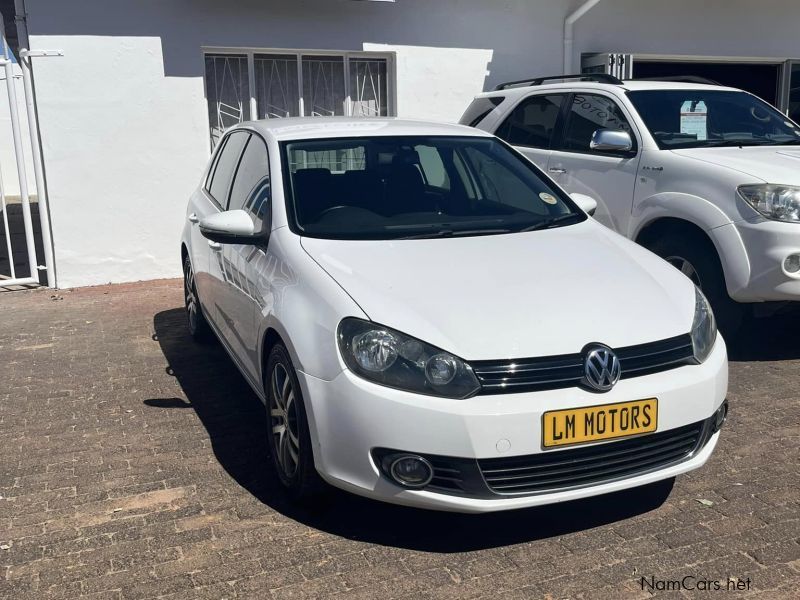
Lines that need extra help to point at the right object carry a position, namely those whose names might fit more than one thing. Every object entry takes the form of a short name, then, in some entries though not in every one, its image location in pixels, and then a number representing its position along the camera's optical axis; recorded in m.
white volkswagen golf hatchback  2.99
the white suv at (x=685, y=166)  5.16
